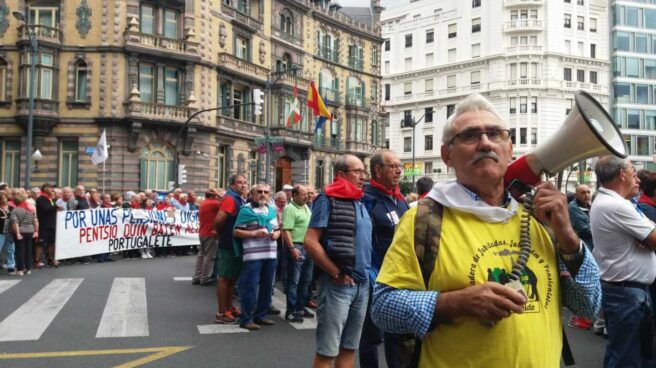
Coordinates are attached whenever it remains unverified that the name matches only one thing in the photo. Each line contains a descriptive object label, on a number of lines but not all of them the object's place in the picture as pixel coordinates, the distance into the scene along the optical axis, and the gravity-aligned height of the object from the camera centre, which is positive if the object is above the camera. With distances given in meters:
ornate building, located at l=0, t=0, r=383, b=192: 28.47 +5.71
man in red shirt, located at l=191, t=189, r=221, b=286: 10.70 -0.92
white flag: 24.39 +1.77
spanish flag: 27.78 +4.51
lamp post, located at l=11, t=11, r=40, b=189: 22.63 +3.40
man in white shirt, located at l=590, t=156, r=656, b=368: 4.15 -0.48
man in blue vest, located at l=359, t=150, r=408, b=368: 4.78 -0.14
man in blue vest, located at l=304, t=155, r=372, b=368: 4.47 -0.55
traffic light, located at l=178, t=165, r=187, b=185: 27.80 +0.95
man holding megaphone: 2.01 -0.27
